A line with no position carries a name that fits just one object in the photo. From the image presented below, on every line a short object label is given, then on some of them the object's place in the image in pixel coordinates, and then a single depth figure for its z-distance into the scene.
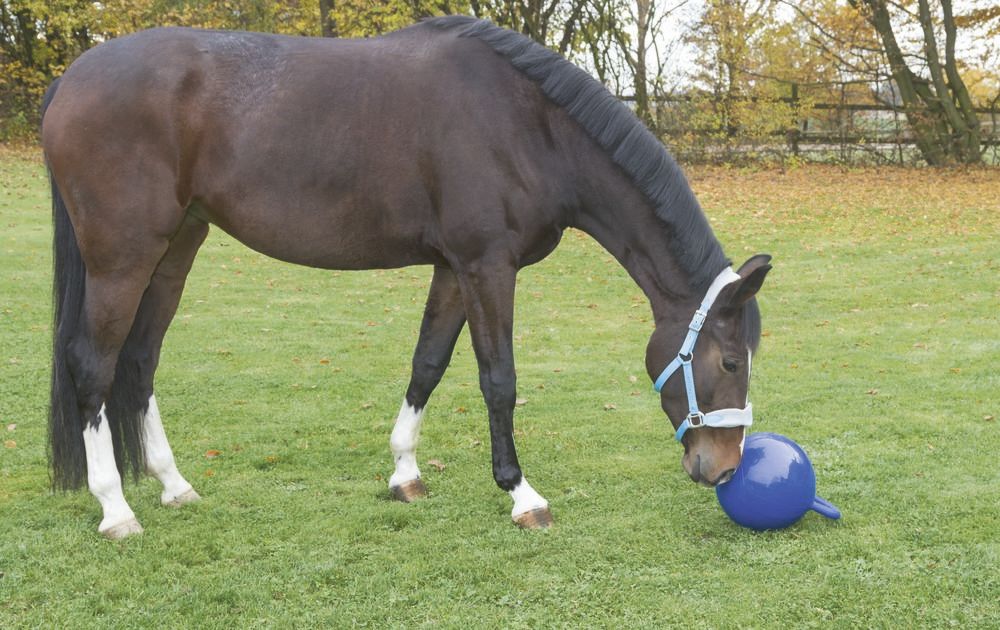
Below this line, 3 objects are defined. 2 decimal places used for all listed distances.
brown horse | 3.82
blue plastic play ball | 3.67
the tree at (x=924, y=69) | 21.95
